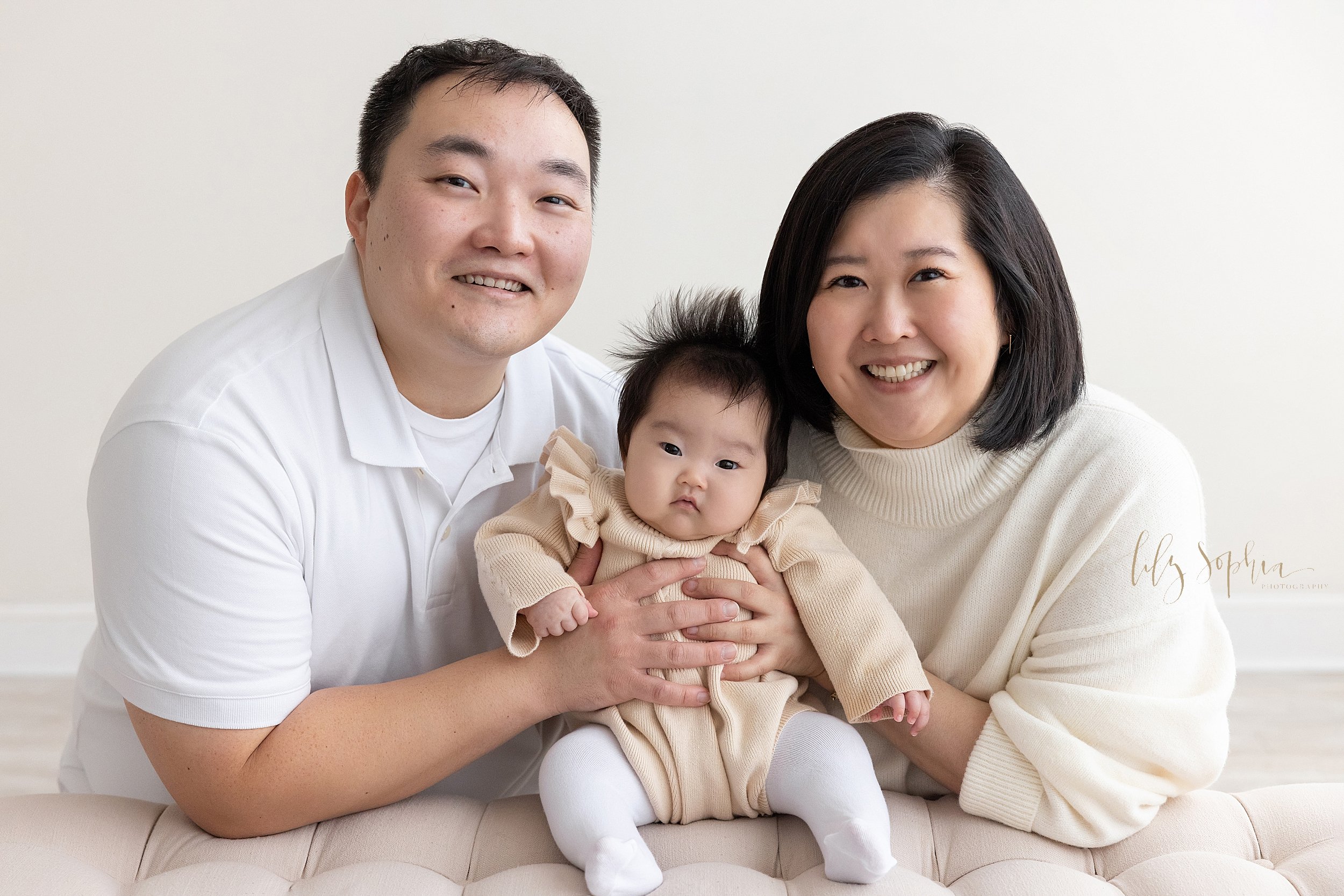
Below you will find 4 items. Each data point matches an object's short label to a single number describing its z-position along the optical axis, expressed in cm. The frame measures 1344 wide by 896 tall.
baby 138
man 139
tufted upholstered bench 129
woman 140
